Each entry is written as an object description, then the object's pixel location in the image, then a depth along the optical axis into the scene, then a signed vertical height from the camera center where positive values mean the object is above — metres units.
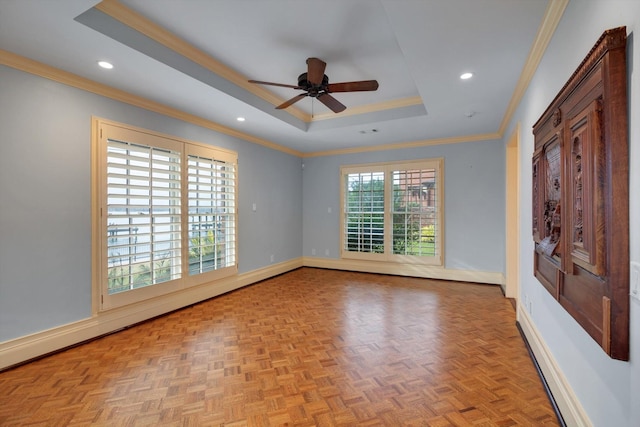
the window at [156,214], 3.02 +0.04
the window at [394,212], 5.31 +0.09
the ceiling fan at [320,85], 2.76 +1.29
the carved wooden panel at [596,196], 1.05 +0.08
